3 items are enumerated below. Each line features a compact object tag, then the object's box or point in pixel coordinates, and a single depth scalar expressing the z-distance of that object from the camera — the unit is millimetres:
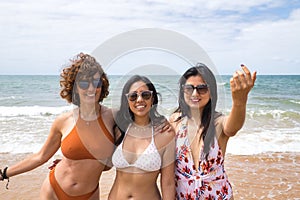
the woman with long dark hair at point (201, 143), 2453
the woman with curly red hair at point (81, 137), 2676
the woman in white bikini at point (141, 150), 2484
